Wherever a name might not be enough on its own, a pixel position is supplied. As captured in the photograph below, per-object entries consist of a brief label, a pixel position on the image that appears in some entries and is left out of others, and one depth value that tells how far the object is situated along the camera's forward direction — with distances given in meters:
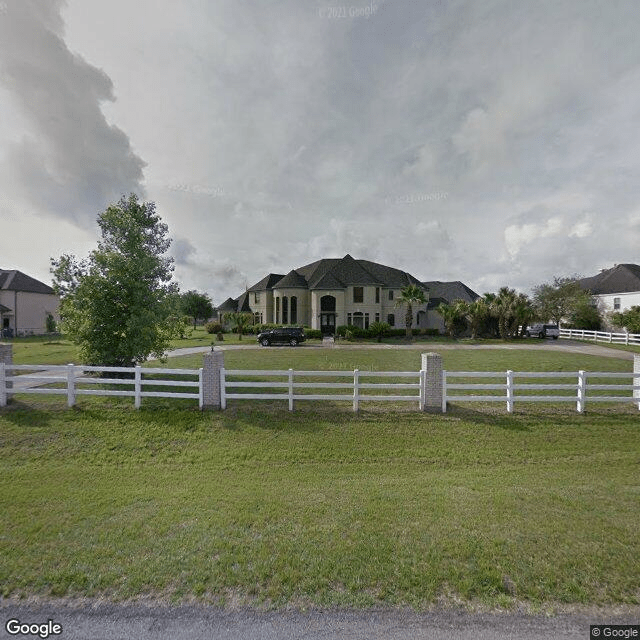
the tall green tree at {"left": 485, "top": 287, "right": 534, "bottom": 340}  32.03
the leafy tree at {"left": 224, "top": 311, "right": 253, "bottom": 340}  34.56
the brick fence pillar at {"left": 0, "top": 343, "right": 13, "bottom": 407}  8.77
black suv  28.22
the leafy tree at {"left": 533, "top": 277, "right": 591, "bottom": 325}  38.41
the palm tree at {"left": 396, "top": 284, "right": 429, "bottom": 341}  33.16
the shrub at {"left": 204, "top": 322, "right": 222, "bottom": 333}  36.58
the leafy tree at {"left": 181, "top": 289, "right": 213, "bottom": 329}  64.01
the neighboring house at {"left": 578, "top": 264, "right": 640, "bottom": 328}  35.96
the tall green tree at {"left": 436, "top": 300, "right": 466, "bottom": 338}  33.09
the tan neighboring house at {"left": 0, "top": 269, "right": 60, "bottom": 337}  40.19
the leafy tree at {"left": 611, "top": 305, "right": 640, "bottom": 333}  29.84
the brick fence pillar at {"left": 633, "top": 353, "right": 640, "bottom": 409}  8.96
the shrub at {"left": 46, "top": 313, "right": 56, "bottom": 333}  41.75
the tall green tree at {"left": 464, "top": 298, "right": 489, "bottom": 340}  32.34
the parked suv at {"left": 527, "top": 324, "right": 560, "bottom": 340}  33.81
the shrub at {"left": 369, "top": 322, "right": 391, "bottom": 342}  31.84
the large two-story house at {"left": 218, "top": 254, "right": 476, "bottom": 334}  36.53
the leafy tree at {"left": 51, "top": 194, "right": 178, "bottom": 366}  11.16
